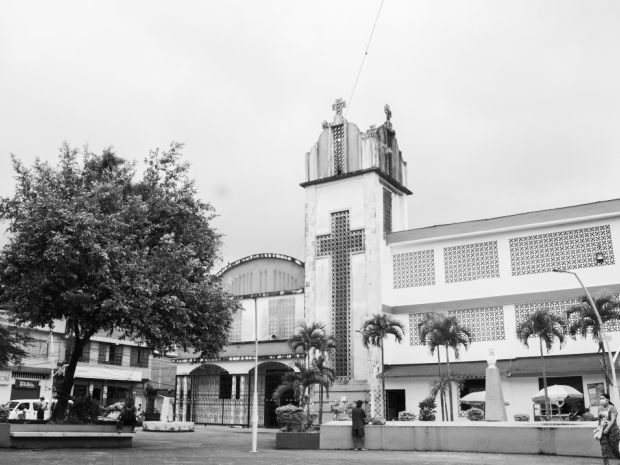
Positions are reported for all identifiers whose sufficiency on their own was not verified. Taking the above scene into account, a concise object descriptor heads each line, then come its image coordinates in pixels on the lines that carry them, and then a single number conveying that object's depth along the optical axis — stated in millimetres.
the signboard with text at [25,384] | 41497
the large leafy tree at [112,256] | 19156
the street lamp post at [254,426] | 19875
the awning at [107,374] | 45875
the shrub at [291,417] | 21703
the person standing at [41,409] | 28438
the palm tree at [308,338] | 29875
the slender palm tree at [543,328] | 26750
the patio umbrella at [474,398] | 28027
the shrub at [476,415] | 23266
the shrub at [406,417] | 23781
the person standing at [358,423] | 19359
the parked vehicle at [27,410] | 31825
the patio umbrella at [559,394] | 26531
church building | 29625
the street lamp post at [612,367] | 21927
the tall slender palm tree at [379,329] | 29641
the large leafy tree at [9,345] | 24281
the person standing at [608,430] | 12102
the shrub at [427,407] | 22547
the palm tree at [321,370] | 26281
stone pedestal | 20281
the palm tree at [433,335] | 28409
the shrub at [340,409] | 30169
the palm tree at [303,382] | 24906
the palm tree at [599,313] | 25375
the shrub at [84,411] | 21561
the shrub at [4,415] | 20153
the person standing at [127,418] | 21516
